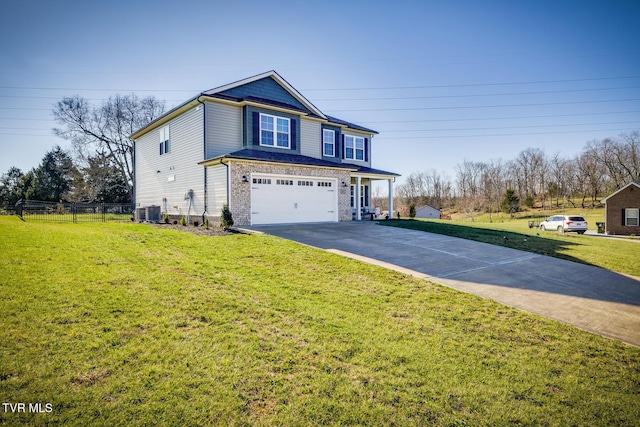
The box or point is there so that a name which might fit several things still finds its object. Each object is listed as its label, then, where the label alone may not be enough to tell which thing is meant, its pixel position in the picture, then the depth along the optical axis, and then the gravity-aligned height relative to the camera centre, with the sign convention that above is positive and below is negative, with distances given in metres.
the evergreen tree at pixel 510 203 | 47.97 +0.92
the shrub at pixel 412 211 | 34.61 -0.15
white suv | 25.95 -1.38
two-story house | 14.59 +2.92
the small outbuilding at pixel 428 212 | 47.44 -0.40
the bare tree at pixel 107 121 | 34.16 +10.69
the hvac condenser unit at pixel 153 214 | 18.31 -0.09
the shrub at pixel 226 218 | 12.62 -0.28
